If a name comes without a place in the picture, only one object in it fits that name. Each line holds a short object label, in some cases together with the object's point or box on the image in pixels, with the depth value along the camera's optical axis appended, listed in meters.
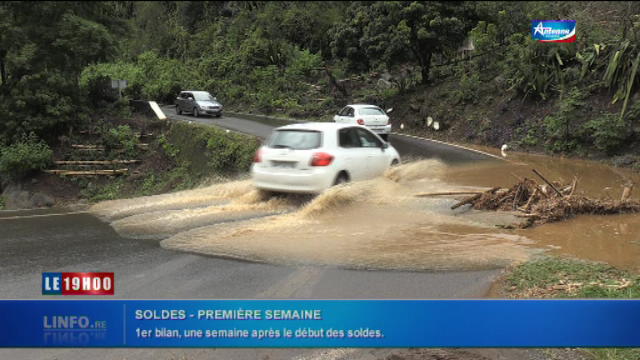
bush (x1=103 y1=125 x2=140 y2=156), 25.30
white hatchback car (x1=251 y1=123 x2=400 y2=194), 10.73
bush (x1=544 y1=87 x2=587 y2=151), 19.80
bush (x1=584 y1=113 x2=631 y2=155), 17.89
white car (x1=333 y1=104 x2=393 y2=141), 22.98
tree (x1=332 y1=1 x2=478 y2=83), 27.36
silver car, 34.34
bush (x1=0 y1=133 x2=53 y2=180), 22.45
